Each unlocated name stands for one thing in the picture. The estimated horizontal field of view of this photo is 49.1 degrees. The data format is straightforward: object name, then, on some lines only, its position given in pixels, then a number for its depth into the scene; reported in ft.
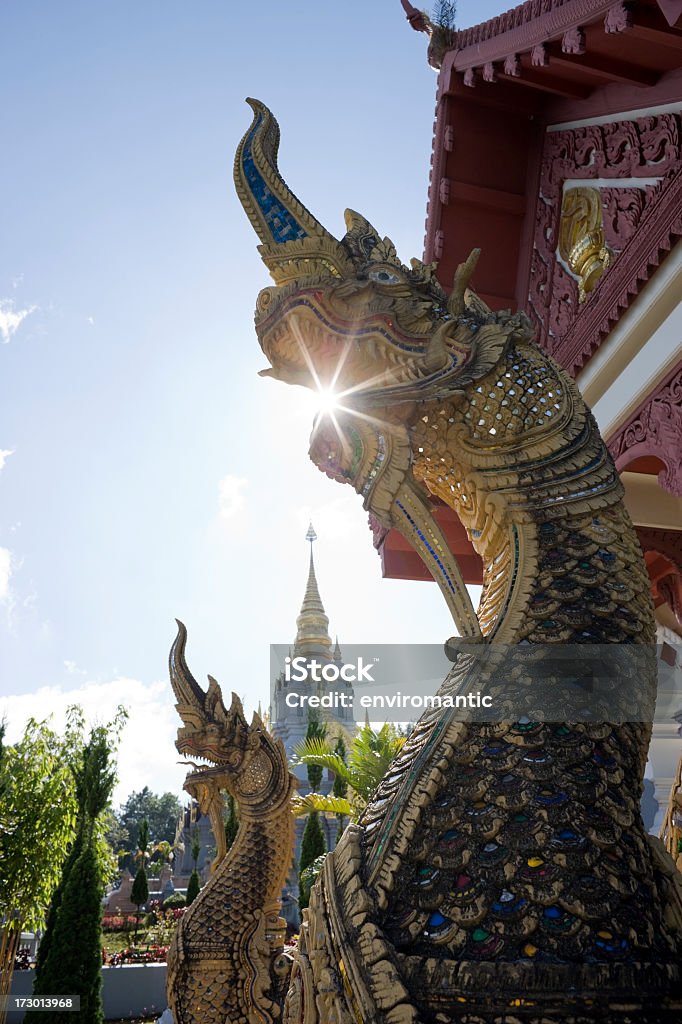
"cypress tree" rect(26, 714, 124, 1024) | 25.99
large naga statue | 2.74
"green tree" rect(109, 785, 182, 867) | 162.20
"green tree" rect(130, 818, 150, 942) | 68.59
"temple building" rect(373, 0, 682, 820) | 11.14
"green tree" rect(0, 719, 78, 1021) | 30.19
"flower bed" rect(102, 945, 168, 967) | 43.08
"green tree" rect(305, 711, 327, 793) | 52.49
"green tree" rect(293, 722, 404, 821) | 29.32
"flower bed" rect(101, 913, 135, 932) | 66.54
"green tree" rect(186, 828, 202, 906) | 54.03
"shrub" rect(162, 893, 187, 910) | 68.54
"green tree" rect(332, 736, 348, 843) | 44.73
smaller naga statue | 7.00
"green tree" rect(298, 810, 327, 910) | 41.36
